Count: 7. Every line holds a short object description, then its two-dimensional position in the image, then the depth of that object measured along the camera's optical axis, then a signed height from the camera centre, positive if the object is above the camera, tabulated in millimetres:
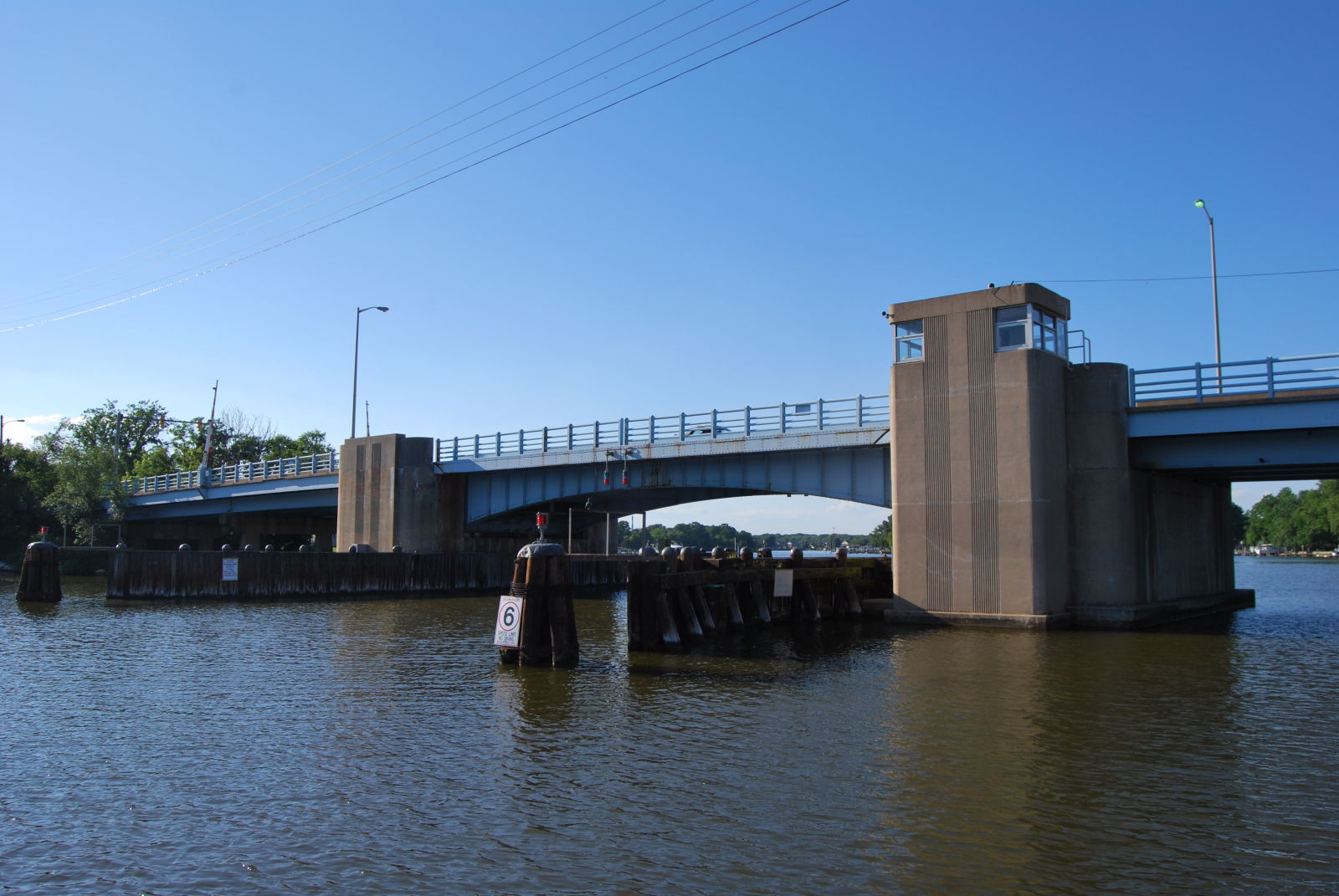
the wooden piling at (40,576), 39812 -1162
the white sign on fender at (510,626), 20812 -1616
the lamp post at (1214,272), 38344 +10587
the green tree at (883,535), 159200 +2288
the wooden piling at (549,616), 20406 -1401
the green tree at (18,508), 78438 +2968
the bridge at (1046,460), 28422 +2555
